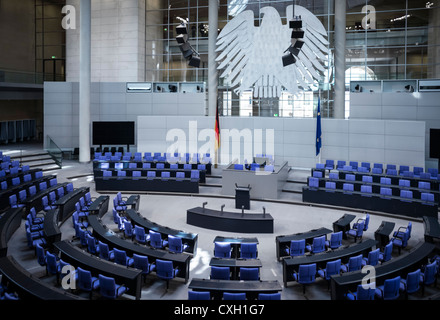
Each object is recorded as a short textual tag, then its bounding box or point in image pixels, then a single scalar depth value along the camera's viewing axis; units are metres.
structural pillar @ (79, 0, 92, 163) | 22.64
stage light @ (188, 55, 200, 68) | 18.84
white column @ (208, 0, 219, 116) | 22.47
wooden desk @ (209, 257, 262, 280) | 8.09
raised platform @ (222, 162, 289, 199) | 15.79
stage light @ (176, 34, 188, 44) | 16.84
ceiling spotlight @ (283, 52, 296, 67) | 15.93
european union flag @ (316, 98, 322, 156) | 18.00
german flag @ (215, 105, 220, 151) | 19.75
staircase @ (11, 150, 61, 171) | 20.83
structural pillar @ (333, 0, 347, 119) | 20.58
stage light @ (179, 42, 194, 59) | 17.53
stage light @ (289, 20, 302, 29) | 13.88
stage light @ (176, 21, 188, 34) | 16.47
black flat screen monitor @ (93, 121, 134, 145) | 23.38
